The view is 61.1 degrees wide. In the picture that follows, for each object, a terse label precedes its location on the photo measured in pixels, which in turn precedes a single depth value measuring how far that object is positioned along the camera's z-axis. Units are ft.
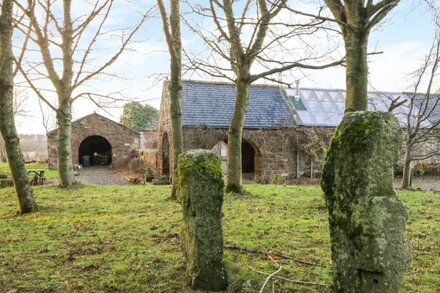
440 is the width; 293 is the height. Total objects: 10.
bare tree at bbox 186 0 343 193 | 33.96
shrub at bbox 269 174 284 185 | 65.10
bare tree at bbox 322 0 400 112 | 20.81
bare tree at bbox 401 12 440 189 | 45.57
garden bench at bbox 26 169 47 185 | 53.98
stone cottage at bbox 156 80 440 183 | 68.33
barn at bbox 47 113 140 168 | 87.13
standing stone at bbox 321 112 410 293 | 8.08
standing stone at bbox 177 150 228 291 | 11.84
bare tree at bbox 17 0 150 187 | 43.96
